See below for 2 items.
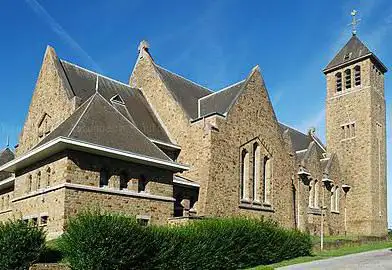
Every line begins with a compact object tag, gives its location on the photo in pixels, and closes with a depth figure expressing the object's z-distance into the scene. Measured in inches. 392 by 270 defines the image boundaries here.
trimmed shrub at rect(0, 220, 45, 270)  719.1
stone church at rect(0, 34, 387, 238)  956.0
